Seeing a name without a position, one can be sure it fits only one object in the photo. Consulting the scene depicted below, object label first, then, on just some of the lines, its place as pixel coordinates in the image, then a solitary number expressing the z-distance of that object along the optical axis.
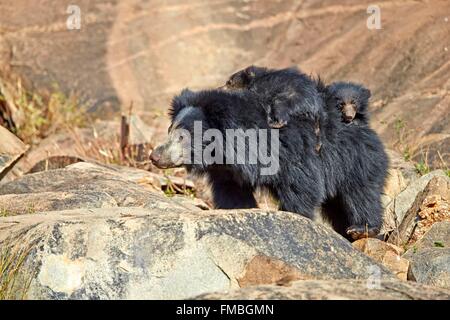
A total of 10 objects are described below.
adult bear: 13.43
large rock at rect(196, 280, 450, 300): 9.04
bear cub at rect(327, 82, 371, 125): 14.29
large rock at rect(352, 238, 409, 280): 12.77
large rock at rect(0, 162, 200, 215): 13.67
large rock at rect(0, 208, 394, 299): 10.07
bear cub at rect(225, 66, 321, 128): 13.48
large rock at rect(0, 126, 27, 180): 17.33
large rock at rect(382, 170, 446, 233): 16.20
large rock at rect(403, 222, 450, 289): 12.44
